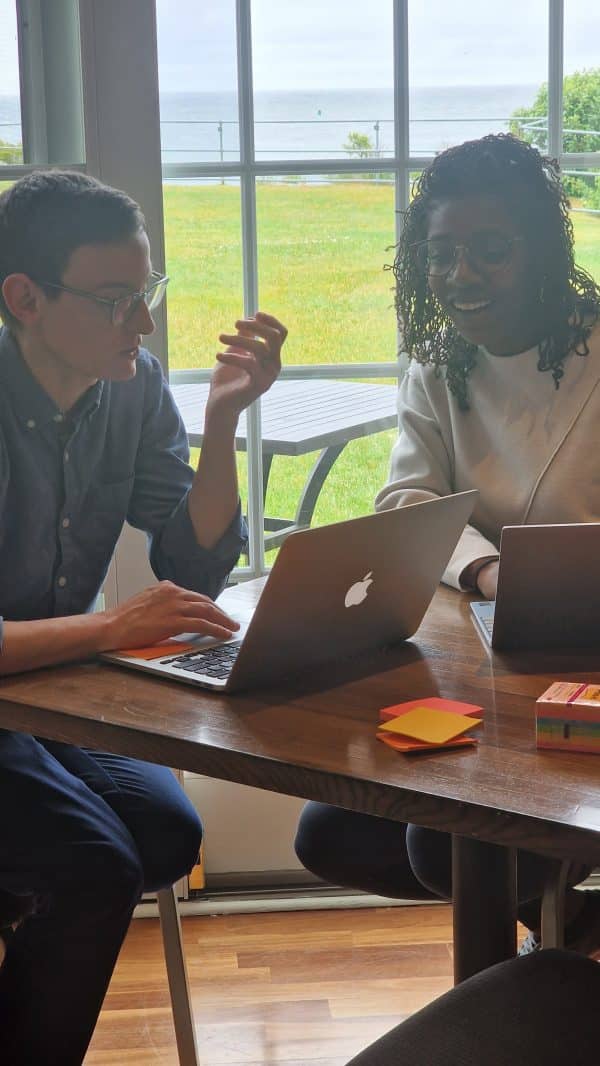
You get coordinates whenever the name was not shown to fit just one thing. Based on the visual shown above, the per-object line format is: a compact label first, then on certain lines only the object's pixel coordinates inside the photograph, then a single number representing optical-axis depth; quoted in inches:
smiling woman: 130.6
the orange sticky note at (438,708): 98.3
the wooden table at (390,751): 89.5
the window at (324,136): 150.5
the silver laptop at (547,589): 104.4
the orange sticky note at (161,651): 107.2
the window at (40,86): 146.2
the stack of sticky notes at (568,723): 93.4
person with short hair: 109.3
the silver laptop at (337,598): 100.3
